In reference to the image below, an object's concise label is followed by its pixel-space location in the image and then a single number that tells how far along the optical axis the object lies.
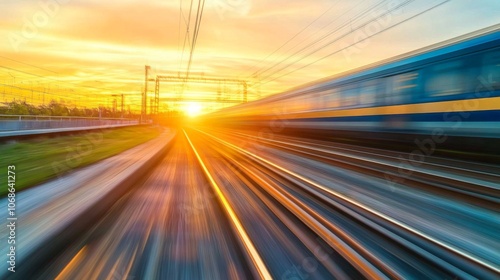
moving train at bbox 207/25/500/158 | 10.59
